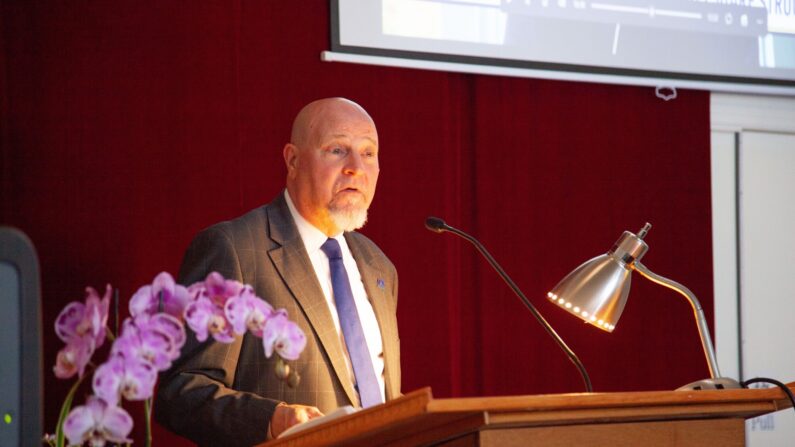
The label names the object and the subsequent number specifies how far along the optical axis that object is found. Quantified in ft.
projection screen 24.39
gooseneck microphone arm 16.05
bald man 15.25
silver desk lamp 15.65
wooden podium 9.90
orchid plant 8.48
